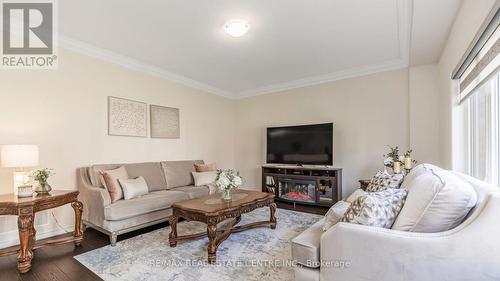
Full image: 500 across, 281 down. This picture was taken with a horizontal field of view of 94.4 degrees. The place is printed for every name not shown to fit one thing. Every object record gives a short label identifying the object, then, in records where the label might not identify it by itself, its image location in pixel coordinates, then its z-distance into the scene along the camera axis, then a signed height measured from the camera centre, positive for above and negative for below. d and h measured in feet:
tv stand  13.69 -2.69
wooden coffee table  7.69 -2.57
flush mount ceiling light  8.71 +4.37
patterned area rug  6.75 -3.90
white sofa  3.75 -2.04
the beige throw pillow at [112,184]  9.79 -1.84
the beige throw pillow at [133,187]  10.06 -2.07
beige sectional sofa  9.03 -2.57
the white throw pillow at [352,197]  8.88 -2.18
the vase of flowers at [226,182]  9.37 -1.66
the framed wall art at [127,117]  11.98 +1.30
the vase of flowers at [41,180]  8.30 -1.39
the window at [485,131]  6.33 +0.31
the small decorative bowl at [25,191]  7.85 -1.68
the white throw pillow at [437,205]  4.20 -1.21
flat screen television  14.29 -0.23
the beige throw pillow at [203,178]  13.60 -2.17
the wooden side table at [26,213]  7.10 -2.24
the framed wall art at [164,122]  13.82 +1.23
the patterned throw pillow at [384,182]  7.83 -1.41
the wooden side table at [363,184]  11.77 -2.19
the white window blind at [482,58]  5.26 +2.39
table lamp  7.74 -0.56
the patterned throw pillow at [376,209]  4.80 -1.45
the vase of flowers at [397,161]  11.07 -0.97
